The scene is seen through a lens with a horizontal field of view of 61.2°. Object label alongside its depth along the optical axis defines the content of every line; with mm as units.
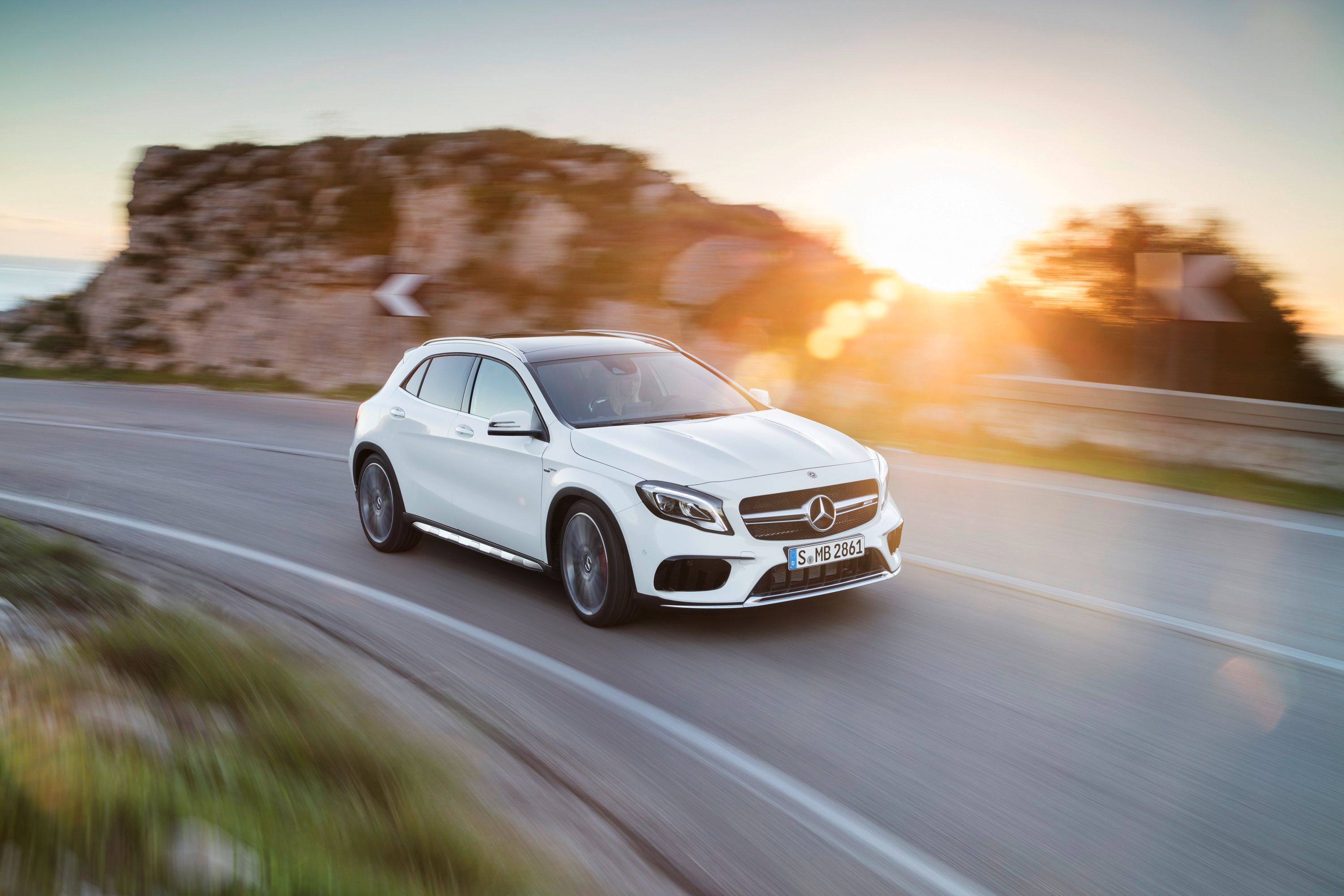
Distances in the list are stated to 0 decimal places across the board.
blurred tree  17203
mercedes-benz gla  5961
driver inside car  7023
